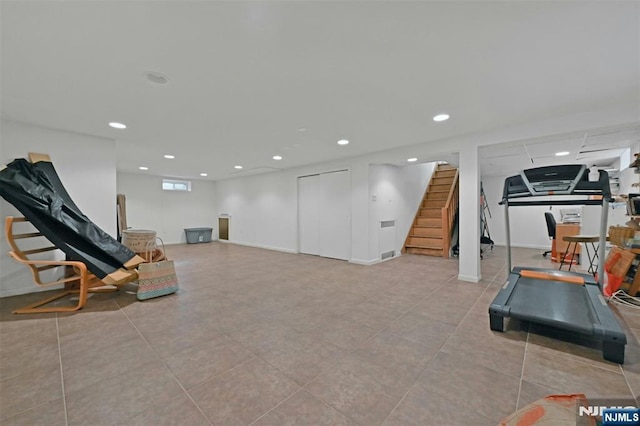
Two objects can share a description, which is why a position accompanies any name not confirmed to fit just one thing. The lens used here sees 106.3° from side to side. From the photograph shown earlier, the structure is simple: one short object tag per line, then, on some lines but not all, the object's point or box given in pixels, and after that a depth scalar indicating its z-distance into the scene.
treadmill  1.93
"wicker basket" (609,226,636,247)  3.35
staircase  6.12
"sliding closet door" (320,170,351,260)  5.76
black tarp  2.85
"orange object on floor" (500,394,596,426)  1.01
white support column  3.86
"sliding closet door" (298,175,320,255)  6.44
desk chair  5.38
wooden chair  2.77
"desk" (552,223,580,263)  5.50
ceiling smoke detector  2.18
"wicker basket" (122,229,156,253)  3.85
